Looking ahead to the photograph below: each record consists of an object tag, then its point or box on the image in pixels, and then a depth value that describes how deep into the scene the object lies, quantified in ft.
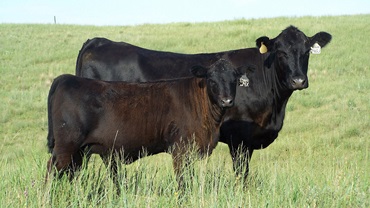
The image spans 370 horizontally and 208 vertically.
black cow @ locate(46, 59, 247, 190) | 43.06
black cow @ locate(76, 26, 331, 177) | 53.78
